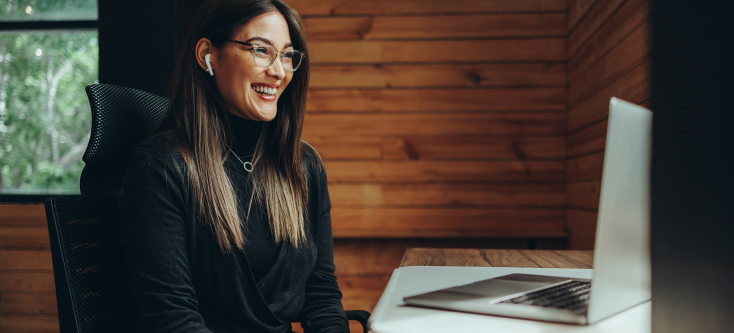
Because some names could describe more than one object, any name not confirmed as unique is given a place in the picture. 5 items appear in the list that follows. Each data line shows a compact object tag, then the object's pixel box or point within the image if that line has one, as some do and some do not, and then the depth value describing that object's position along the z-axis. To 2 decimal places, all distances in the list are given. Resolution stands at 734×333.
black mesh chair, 0.79
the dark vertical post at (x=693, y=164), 0.39
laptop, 0.50
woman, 0.86
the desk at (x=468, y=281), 0.55
